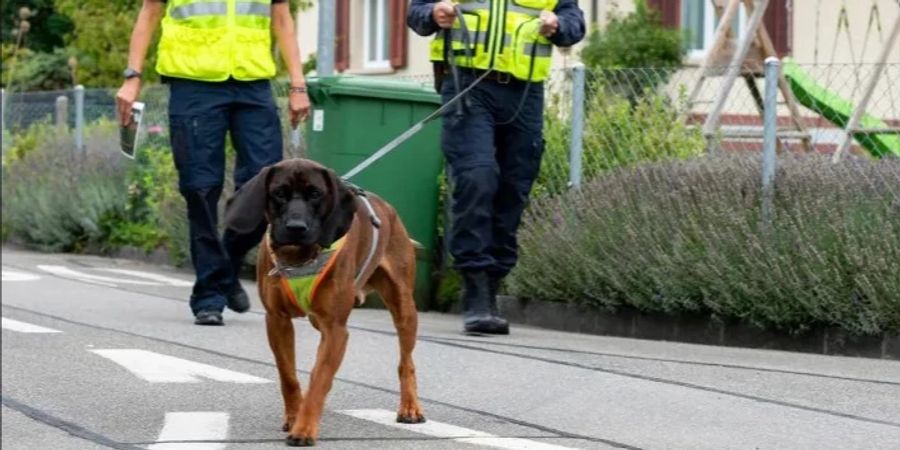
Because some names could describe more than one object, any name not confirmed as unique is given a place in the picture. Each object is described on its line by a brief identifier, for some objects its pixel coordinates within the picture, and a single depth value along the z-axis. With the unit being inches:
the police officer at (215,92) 400.8
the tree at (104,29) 909.2
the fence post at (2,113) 922.1
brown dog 257.0
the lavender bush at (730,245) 371.6
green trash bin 474.6
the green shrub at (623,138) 461.4
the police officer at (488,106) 390.0
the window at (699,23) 892.0
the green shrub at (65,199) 772.6
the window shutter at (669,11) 893.8
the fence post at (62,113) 845.8
